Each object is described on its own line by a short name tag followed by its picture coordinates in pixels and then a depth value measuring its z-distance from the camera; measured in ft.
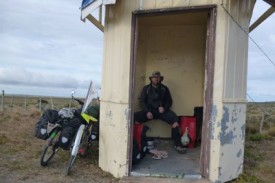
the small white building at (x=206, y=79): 17.98
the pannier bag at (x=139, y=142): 20.39
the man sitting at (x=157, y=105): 23.25
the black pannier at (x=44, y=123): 21.06
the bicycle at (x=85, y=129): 19.75
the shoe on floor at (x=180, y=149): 22.70
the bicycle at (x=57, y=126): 21.17
